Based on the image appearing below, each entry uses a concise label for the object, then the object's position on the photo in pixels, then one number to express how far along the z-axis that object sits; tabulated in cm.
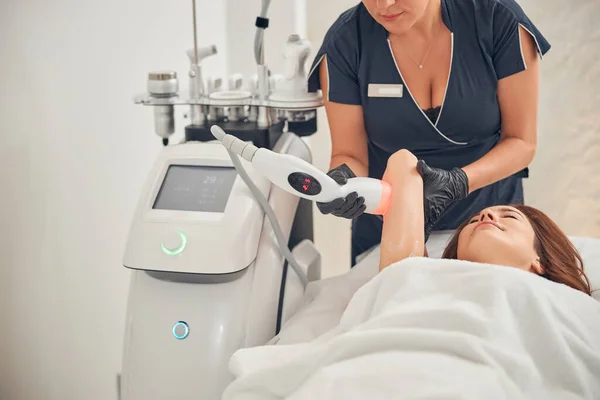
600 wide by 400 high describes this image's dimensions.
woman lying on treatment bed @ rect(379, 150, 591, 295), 132
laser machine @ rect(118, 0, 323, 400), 124
